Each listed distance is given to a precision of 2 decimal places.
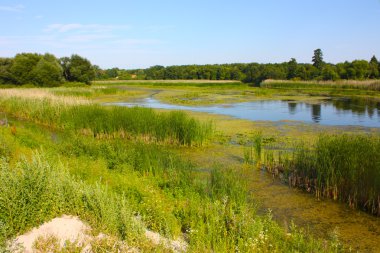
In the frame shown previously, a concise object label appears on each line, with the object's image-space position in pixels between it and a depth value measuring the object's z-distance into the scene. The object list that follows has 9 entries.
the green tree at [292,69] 69.36
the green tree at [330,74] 55.54
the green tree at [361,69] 54.44
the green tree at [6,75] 49.25
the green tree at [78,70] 56.59
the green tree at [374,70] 53.46
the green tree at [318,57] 76.03
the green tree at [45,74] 47.12
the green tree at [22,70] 48.12
